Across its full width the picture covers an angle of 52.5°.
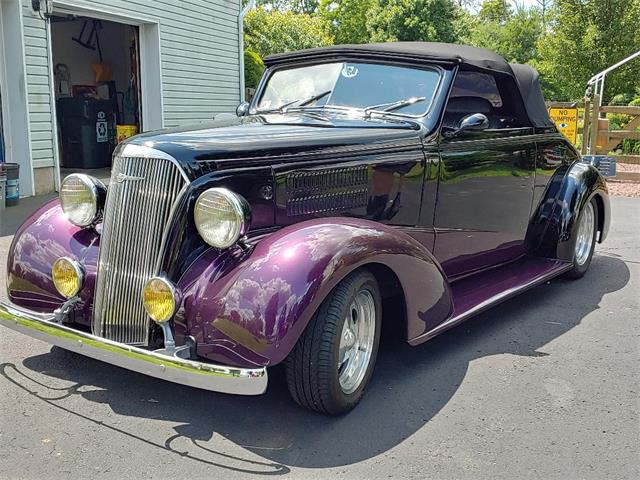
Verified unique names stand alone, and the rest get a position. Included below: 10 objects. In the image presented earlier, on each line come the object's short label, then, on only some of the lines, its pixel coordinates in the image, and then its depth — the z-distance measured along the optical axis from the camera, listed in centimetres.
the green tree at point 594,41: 2058
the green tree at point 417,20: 2594
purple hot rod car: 281
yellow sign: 1296
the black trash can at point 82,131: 1373
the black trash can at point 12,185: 860
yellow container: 1349
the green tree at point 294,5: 4891
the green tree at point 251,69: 1810
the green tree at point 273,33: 2773
